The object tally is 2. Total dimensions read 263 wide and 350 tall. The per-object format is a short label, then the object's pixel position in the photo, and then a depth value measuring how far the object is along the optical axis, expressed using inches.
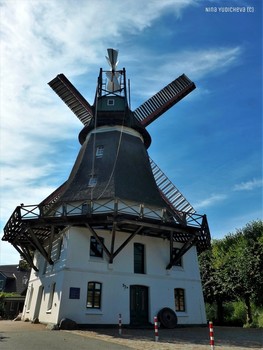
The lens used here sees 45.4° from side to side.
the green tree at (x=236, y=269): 835.4
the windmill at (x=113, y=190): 643.5
